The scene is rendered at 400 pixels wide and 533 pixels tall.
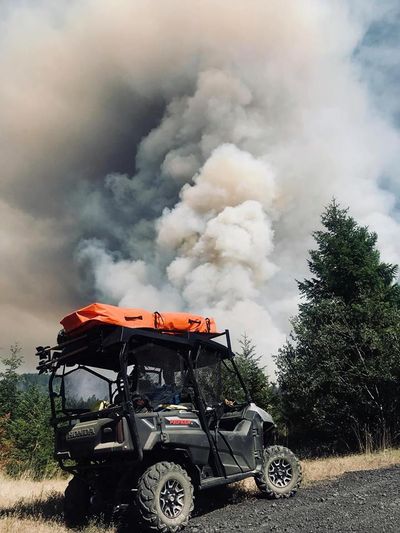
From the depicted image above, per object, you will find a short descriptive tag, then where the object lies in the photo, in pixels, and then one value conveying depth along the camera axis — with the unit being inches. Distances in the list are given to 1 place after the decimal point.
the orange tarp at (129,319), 267.4
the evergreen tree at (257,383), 1001.5
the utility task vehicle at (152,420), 254.2
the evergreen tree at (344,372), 826.8
